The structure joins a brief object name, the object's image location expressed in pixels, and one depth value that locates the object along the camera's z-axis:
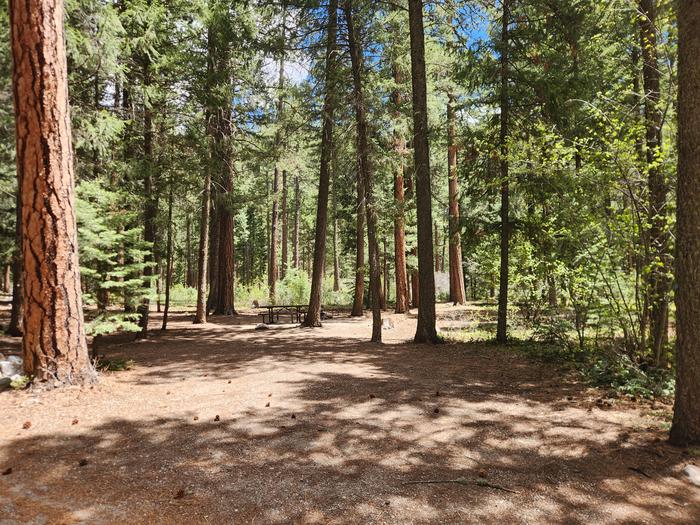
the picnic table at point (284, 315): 14.49
